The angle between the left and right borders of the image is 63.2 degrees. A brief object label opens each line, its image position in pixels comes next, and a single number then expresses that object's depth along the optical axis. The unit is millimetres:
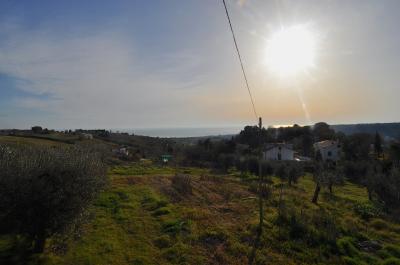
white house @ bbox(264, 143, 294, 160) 79750
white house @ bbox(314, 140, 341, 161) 83938
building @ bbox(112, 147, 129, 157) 72688
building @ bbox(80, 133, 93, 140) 94638
